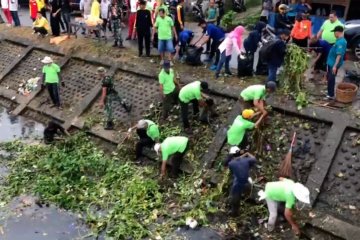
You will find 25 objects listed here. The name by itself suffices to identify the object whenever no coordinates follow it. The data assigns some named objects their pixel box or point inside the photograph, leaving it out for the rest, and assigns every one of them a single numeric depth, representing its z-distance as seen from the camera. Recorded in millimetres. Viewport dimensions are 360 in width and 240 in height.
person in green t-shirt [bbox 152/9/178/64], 12886
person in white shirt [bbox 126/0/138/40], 15788
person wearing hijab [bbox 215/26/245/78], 12133
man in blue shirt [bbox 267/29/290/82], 10906
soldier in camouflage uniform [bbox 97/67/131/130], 11953
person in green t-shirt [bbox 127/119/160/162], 10664
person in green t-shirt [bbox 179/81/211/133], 10734
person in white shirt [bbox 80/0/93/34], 15975
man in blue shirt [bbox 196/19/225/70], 13047
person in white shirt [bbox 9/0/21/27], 17438
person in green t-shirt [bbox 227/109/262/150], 9422
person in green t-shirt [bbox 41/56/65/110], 13211
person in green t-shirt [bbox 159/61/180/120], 11180
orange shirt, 12594
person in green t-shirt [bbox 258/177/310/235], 7793
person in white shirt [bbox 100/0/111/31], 15820
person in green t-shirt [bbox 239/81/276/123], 9844
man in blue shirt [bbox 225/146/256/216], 8562
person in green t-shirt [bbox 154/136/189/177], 9820
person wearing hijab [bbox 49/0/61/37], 15938
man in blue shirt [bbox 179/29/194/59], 13516
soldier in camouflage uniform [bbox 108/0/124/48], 14898
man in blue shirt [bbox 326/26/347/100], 10320
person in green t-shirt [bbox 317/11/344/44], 11766
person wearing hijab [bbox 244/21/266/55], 12289
